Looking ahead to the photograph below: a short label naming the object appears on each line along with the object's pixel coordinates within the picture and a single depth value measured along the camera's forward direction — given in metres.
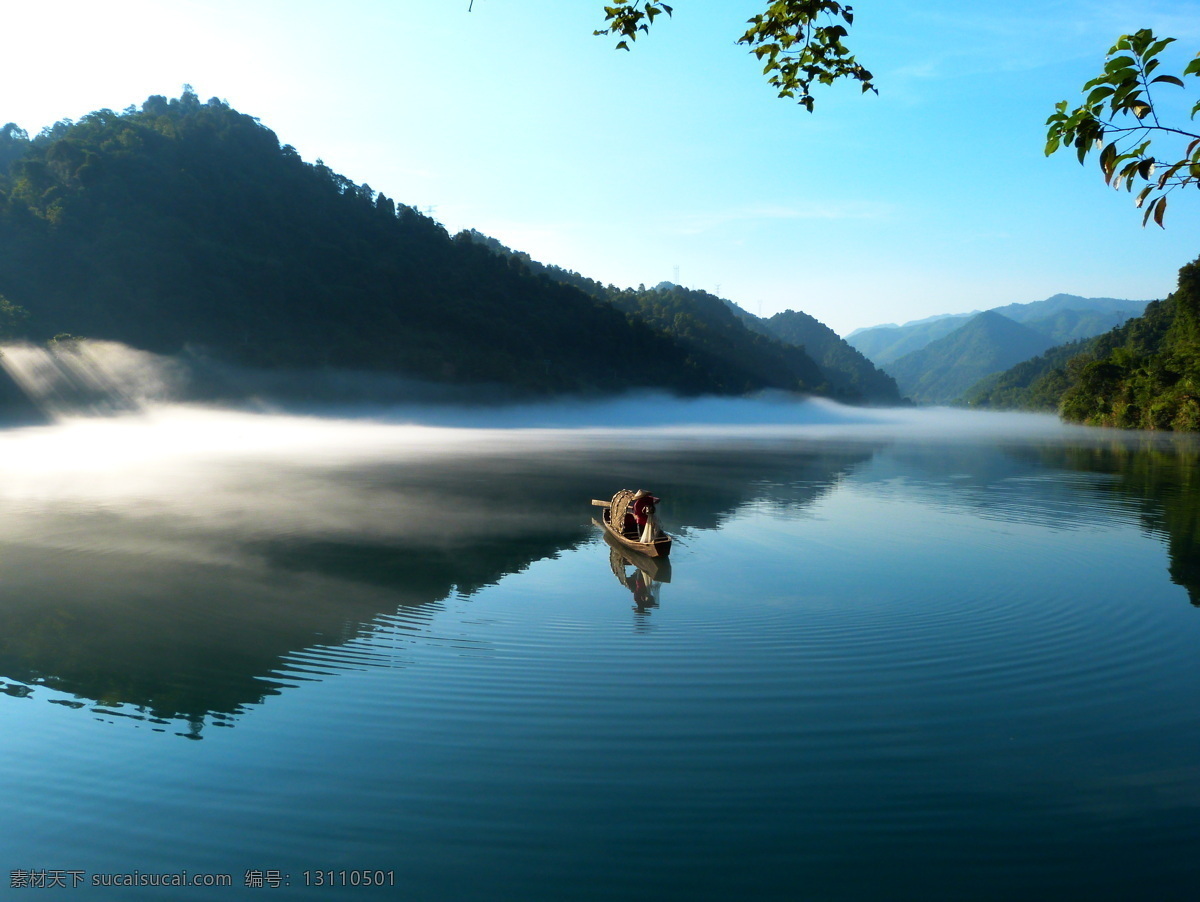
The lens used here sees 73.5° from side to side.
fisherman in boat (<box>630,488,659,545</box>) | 16.17
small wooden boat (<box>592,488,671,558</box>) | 15.72
